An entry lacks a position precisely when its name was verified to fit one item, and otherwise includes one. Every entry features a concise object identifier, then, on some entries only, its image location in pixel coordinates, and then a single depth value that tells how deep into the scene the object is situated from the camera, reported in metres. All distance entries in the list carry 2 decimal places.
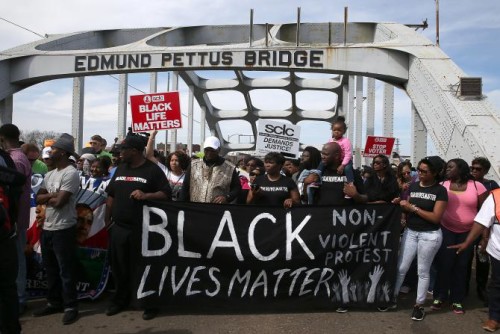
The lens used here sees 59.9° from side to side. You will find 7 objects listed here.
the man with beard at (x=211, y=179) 4.93
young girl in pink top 6.27
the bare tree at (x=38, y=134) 60.19
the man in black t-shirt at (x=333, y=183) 4.82
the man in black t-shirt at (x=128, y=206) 4.39
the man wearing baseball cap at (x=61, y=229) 4.30
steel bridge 8.38
